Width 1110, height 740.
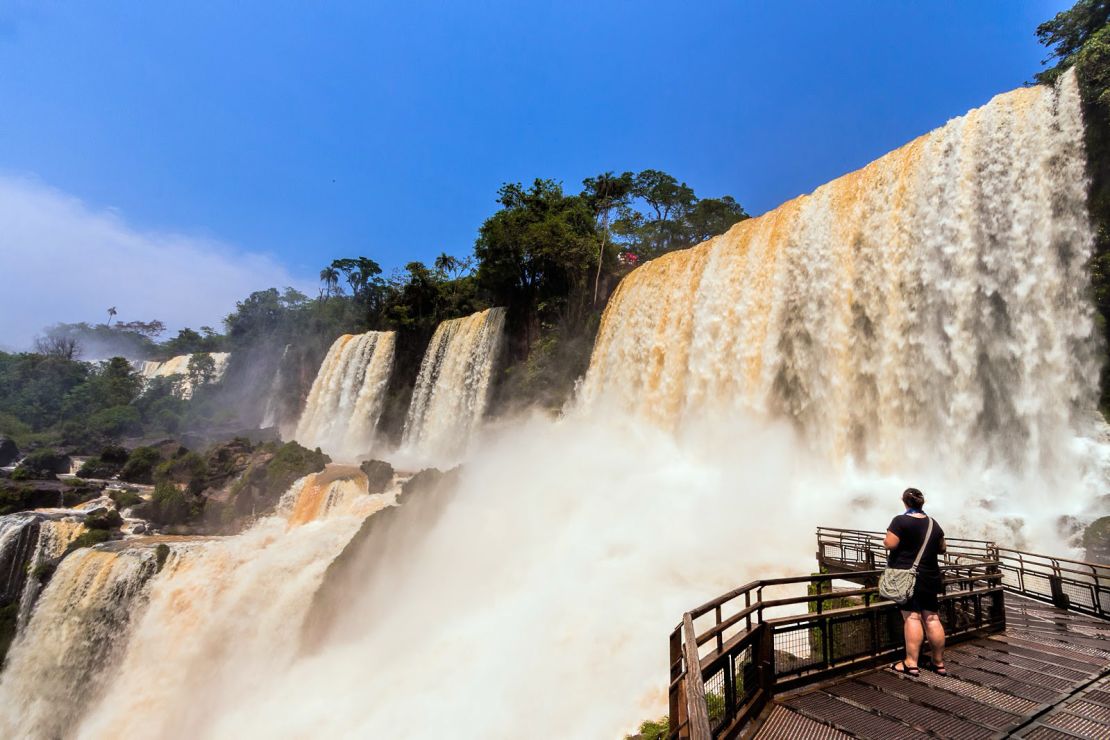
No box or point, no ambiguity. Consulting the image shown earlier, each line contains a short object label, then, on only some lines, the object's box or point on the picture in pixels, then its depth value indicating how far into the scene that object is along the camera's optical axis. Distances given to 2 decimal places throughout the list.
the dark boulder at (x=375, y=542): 13.78
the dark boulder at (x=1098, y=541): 10.25
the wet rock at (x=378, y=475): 20.83
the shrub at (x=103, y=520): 19.52
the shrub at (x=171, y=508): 21.81
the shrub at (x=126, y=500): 22.95
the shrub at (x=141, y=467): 29.27
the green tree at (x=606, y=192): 42.12
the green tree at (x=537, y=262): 31.78
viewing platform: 3.66
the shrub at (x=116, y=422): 45.66
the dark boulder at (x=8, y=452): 35.00
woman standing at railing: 4.77
